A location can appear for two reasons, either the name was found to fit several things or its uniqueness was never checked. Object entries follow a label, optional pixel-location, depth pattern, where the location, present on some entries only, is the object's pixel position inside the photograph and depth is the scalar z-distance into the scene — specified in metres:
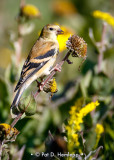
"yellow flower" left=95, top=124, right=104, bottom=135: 4.25
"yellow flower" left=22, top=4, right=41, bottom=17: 6.07
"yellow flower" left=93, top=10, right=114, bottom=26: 5.91
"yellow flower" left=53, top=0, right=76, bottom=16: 11.95
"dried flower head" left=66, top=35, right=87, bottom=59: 3.79
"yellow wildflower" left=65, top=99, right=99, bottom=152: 3.83
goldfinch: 4.44
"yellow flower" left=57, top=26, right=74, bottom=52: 6.31
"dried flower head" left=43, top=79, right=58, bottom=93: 3.93
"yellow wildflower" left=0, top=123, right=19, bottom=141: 3.37
